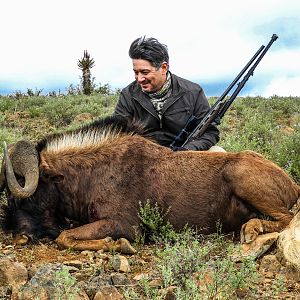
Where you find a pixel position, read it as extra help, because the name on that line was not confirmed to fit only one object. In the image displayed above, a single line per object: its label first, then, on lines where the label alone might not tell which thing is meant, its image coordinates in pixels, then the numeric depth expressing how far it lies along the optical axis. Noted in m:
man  4.97
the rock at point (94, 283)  2.77
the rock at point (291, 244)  3.16
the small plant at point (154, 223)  4.00
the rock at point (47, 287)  2.57
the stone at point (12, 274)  2.94
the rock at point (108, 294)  2.68
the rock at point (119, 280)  2.91
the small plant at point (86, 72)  16.18
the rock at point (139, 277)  2.99
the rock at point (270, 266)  3.19
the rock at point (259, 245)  3.50
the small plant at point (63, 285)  2.41
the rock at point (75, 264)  3.41
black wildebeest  4.08
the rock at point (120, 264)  3.35
